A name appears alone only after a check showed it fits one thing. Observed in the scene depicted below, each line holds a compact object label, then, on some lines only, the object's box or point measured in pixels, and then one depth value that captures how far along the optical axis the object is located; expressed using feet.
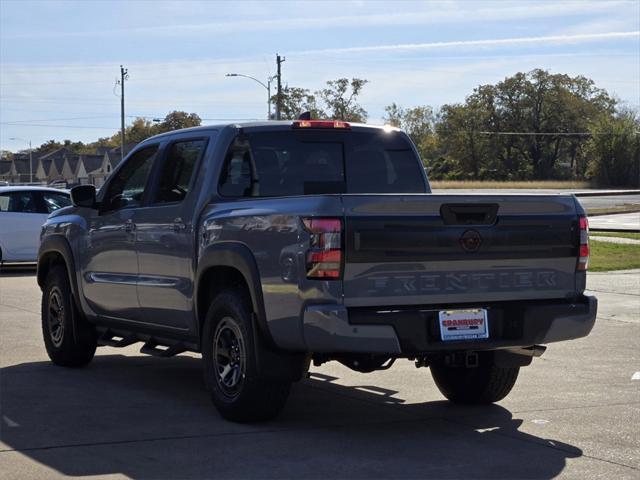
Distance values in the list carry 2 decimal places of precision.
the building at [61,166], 424.87
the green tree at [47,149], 613.52
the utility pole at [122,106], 238.68
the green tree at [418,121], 456.04
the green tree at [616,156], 318.65
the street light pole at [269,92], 170.94
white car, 68.18
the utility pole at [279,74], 192.65
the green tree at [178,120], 272.92
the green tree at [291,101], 225.15
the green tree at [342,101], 271.08
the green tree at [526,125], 372.79
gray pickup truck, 21.45
